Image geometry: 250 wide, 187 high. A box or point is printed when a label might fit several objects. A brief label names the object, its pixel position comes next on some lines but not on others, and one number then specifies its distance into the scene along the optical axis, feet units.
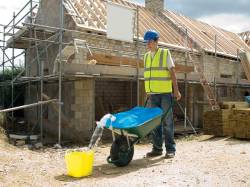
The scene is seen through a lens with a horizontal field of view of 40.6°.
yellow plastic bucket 14.77
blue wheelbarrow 15.87
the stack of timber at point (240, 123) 28.02
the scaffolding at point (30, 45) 29.85
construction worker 18.20
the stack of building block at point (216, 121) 29.89
